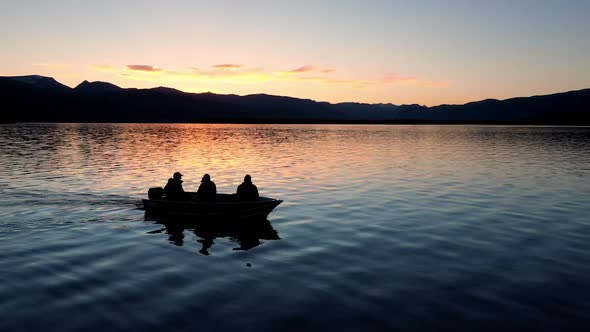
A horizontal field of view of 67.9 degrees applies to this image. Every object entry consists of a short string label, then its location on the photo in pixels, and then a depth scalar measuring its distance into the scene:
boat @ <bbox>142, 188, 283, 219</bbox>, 21.55
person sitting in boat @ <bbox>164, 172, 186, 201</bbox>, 23.23
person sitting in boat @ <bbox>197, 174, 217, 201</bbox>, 22.59
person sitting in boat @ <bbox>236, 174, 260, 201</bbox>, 22.14
